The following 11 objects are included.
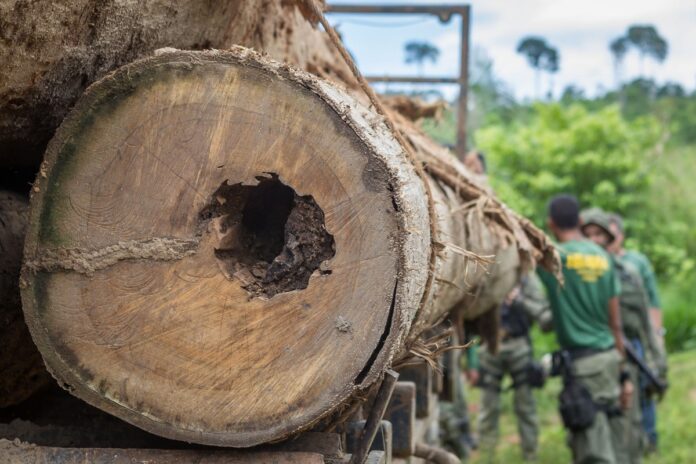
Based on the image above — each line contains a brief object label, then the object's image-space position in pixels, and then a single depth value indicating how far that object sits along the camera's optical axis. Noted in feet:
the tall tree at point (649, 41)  171.42
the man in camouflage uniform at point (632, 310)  20.02
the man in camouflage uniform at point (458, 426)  23.50
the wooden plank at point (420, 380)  11.72
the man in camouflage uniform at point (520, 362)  22.93
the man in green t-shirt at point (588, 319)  17.76
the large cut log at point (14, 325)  7.55
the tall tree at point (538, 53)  150.39
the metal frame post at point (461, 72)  17.98
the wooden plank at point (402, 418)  9.12
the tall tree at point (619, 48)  173.17
